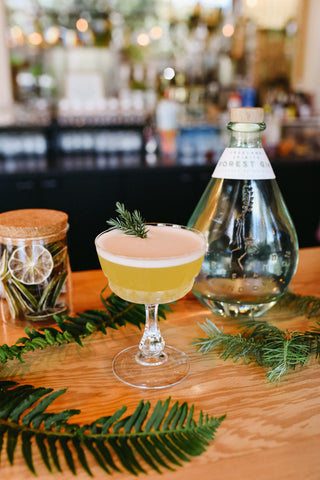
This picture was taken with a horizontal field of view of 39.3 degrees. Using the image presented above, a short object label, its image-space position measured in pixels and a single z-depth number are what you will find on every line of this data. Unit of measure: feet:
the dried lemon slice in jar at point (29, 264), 2.53
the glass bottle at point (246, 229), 2.61
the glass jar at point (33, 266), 2.52
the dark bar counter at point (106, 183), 8.87
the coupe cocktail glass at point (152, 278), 2.03
